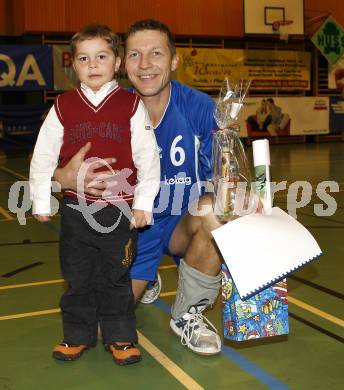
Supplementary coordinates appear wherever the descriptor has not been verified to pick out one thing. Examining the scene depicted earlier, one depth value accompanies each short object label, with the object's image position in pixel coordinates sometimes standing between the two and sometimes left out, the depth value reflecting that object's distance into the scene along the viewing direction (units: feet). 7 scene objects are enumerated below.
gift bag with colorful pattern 6.48
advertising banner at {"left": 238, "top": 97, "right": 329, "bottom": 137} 42.73
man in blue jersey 7.43
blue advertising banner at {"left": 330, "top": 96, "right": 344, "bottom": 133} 46.19
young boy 6.64
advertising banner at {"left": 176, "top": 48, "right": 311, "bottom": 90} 41.96
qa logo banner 37.06
